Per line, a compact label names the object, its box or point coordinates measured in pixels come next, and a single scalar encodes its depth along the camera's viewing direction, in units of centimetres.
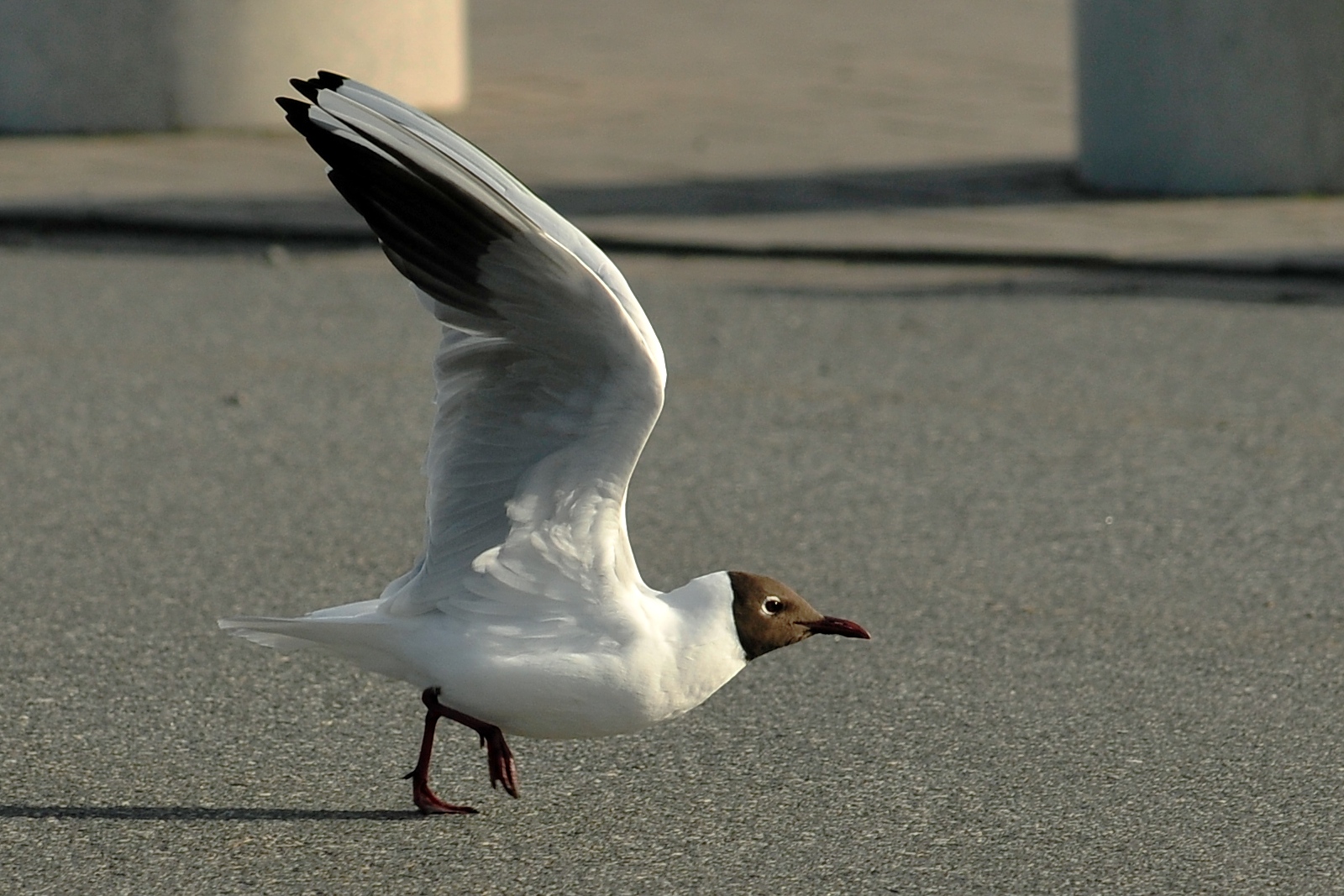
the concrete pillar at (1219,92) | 1927
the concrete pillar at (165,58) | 2302
